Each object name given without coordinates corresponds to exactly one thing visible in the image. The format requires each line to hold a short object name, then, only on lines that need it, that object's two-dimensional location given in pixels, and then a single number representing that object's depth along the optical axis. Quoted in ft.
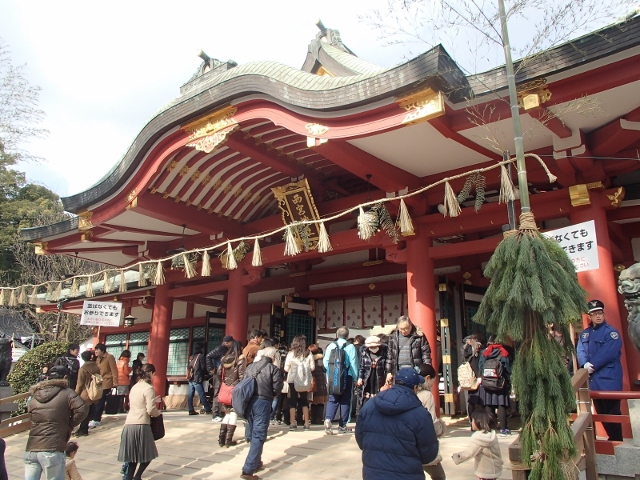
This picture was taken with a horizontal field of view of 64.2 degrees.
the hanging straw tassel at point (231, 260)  30.07
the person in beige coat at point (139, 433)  17.16
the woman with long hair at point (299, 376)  23.59
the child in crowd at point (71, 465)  17.65
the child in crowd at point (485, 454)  13.83
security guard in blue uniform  16.62
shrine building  20.20
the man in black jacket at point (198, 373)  31.42
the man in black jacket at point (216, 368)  27.73
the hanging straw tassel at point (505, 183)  16.46
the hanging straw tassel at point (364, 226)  24.16
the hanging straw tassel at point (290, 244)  27.40
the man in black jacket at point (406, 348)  20.81
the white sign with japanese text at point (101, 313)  37.83
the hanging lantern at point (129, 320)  49.24
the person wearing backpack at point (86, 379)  26.71
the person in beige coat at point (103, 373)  29.22
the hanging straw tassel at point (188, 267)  32.91
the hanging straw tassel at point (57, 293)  41.28
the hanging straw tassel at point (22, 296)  41.32
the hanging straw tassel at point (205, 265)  31.58
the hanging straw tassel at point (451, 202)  21.17
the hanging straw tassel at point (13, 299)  42.09
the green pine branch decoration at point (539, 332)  10.18
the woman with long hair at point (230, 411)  21.84
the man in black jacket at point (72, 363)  28.37
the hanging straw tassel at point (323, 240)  25.64
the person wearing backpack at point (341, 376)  22.86
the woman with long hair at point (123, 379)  35.68
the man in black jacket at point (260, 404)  17.47
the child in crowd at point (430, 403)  14.08
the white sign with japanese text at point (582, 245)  18.39
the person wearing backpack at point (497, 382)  20.53
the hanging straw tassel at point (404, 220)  23.66
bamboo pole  11.70
